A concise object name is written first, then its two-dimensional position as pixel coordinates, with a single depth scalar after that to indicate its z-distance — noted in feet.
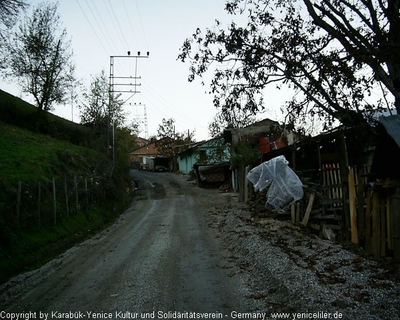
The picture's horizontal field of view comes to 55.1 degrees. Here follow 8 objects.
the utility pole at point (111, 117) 103.77
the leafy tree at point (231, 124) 126.31
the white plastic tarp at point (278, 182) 45.24
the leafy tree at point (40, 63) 86.63
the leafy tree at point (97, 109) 116.57
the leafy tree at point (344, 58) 24.86
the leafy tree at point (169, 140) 203.72
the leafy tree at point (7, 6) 43.71
